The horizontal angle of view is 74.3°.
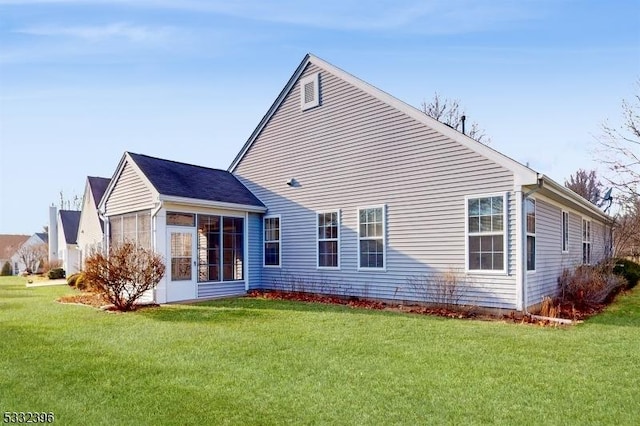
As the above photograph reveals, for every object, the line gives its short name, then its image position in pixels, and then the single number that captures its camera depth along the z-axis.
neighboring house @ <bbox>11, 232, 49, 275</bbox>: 36.03
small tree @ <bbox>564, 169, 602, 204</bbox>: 32.24
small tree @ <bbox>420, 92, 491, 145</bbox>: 26.33
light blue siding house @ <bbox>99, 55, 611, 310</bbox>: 9.97
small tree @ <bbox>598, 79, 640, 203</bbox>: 15.09
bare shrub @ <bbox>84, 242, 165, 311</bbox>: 10.87
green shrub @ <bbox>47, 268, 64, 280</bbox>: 27.08
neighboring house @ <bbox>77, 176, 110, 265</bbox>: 25.02
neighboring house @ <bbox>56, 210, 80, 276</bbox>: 29.05
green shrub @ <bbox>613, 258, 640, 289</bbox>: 16.75
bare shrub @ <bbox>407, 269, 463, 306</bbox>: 10.26
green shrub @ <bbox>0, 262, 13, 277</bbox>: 39.47
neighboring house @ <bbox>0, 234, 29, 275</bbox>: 41.24
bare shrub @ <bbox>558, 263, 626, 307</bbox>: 11.05
